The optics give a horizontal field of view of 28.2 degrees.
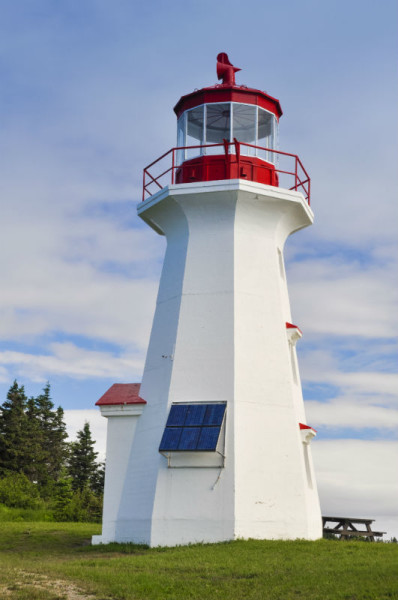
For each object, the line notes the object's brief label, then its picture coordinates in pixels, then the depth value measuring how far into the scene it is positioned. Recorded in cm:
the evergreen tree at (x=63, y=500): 3191
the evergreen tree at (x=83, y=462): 5050
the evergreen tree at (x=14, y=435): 4666
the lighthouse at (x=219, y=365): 2084
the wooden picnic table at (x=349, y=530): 2327
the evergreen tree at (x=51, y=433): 5167
